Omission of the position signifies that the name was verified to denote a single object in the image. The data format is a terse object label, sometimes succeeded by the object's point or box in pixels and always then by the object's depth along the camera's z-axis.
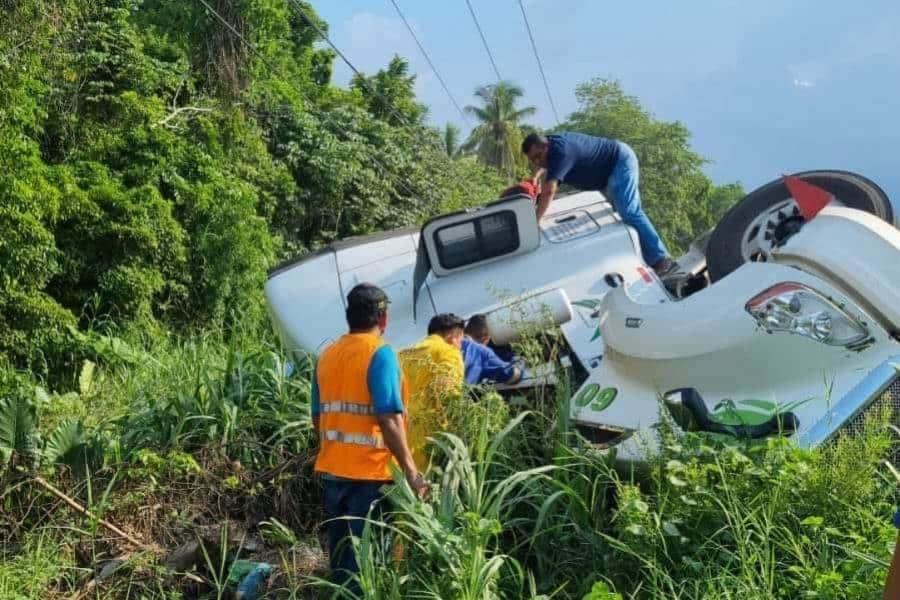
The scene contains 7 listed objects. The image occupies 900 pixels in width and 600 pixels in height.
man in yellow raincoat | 4.11
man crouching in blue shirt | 4.89
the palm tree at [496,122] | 47.31
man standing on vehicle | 6.50
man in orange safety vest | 3.78
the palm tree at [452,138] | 42.80
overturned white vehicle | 3.97
